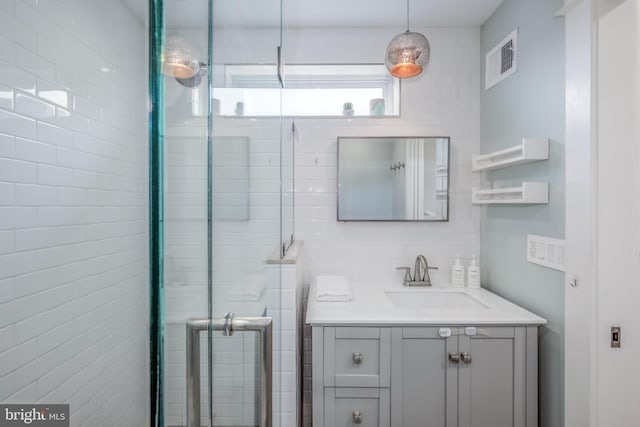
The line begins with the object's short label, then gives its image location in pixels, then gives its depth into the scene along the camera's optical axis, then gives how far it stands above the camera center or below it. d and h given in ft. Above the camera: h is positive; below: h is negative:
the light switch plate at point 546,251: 4.38 -0.58
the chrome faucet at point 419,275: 6.47 -1.32
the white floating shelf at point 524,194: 4.65 +0.29
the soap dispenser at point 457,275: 6.44 -1.30
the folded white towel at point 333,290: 5.36 -1.40
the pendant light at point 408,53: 5.40 +2.80
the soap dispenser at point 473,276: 6.38 -1.31
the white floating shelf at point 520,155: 4.62 +0.95
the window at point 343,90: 6.80 +2.70
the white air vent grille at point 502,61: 5.52 +2.88
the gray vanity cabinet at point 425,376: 4.51 -2.40
